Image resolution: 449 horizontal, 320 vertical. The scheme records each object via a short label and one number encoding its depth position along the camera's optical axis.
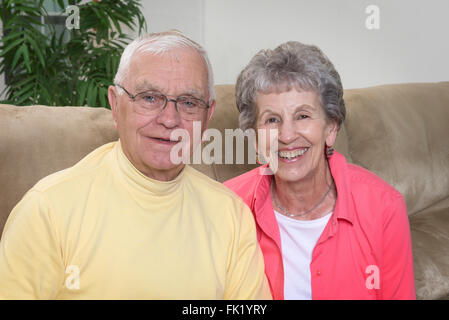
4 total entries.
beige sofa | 1.49
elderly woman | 1.39
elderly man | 1.03
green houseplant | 2.67
